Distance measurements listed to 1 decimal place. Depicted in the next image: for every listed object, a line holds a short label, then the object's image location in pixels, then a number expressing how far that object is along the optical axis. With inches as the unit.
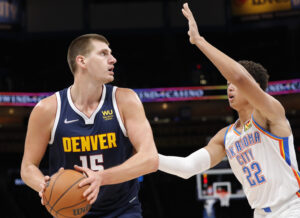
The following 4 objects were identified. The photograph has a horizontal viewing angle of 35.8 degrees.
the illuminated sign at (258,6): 701.3
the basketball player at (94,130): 133.8
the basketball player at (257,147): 143.9
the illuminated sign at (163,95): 633.0
